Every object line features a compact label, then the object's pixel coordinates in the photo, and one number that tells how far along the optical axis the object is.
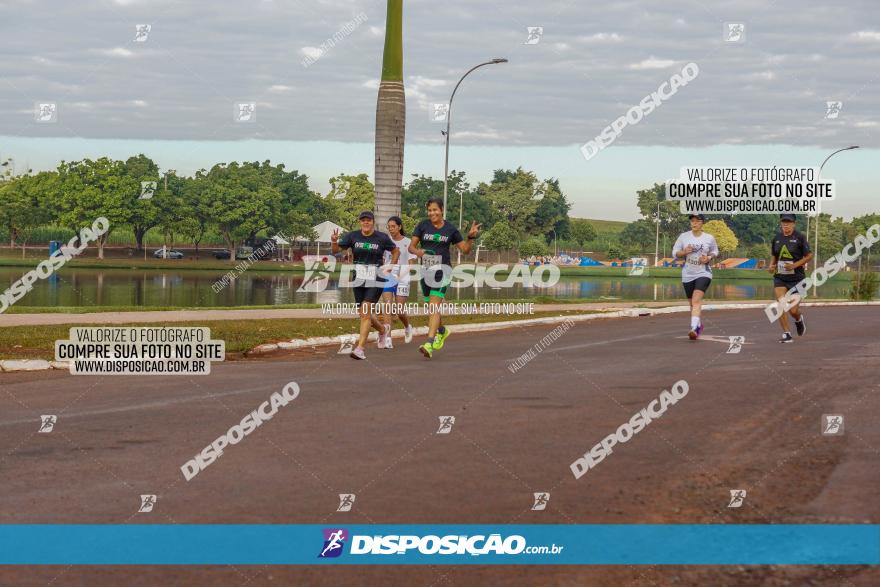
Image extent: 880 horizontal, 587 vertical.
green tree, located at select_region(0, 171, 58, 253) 89.31
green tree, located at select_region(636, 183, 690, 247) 145.50
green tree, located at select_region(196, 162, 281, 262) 96.50
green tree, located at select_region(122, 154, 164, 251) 91.88
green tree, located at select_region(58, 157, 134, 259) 90.75
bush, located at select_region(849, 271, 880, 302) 44.03
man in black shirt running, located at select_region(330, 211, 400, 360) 14.05
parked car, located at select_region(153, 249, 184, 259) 97.56
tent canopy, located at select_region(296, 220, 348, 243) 84.69
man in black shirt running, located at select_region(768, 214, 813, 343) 17.52
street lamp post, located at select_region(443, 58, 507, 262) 32.28
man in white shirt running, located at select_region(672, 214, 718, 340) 17.20
